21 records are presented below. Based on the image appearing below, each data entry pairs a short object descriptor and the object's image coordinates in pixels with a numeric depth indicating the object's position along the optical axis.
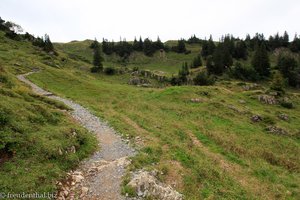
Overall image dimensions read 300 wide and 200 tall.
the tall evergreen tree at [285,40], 164.62
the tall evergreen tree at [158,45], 168.45
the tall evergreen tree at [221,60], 105.62
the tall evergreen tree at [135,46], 169.88
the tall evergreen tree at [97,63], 104.03
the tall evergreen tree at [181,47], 170.50
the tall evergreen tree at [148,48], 165.25
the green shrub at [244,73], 99.44
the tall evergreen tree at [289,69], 99.94
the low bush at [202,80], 82.00
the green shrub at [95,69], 104.31
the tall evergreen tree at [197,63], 122.56
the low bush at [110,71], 102.31
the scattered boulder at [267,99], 58.73
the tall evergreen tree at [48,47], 116.32
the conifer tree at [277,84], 65.94
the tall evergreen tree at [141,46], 170.81
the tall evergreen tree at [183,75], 91.31
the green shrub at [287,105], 58.44
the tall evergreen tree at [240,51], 137.75
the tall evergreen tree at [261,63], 105.56
